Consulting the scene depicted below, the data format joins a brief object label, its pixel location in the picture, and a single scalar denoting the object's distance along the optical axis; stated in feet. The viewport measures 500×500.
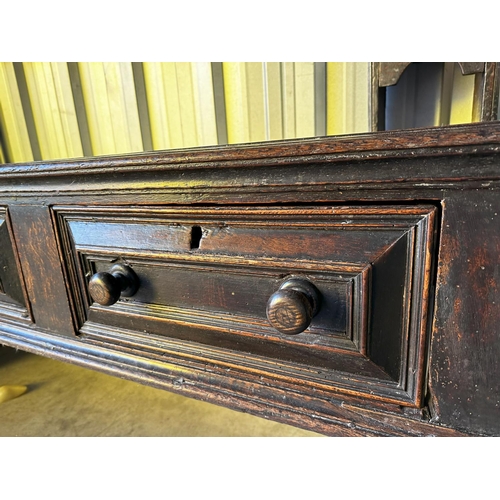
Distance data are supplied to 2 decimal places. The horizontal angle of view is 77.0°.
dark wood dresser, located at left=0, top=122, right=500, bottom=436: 0.90
